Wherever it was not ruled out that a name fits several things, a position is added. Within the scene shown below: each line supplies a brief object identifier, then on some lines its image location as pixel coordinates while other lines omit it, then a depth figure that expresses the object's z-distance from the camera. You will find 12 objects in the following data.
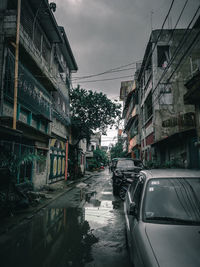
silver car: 1.93
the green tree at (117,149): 53.28
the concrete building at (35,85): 8.67
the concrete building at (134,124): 26.04
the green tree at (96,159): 43.88
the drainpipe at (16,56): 8.66
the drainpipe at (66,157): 19.52
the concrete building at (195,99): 8.15
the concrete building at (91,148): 44.94
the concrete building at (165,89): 16.88
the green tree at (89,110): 21.95
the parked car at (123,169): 10.39
